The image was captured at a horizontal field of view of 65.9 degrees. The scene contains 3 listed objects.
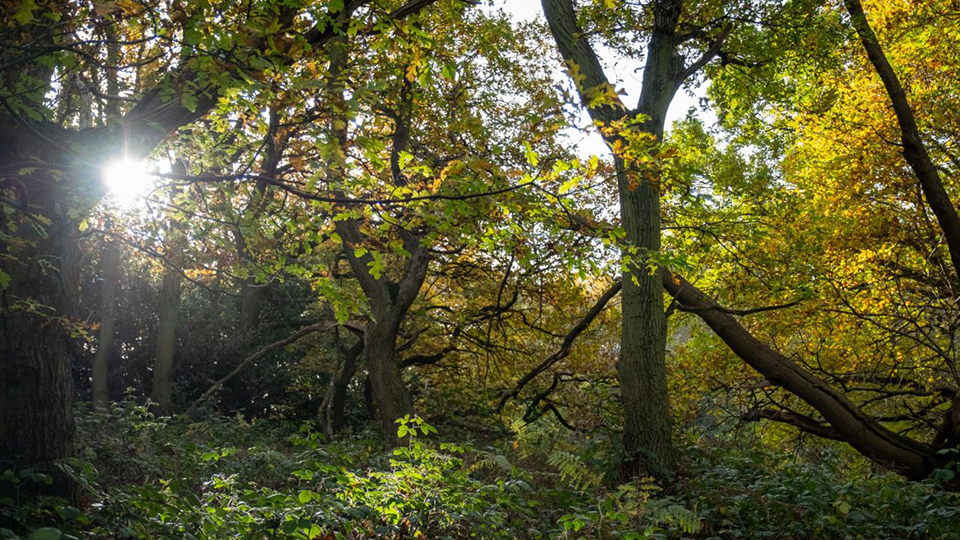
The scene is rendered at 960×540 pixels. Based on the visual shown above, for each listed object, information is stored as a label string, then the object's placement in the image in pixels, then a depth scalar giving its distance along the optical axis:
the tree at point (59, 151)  4.00
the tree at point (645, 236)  7.75
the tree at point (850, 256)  7.84
